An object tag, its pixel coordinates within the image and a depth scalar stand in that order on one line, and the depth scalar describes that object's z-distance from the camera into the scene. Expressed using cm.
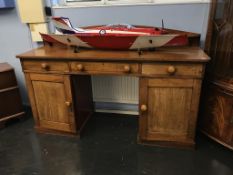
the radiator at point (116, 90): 211
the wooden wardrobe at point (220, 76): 154
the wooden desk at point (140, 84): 151
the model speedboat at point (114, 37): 152
